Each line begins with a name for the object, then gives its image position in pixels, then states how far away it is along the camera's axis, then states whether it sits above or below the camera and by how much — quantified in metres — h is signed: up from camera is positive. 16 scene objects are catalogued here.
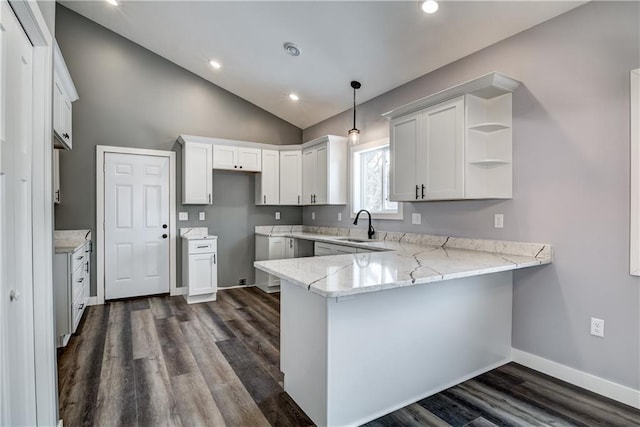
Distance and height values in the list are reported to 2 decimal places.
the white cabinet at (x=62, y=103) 2.98 +1.03
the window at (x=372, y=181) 4.25 +0.40
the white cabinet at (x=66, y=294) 3.02 -0.81
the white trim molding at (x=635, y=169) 2.10 +0.26
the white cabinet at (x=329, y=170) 4.75 +0.57
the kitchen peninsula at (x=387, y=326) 1.85 -0.75
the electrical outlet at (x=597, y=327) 2.29 -0.81
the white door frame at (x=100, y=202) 4.46 +0.08
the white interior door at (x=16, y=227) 1.29 -0.08
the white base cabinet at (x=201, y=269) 4.52 -0.83
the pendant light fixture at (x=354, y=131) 4.05 +0.95
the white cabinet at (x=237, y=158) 4.95 +0.78
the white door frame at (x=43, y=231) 1.63 -0.12
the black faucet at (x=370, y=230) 4.34 -0.26
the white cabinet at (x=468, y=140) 2.76 +0.60
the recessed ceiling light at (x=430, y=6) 2.64 +1.63
